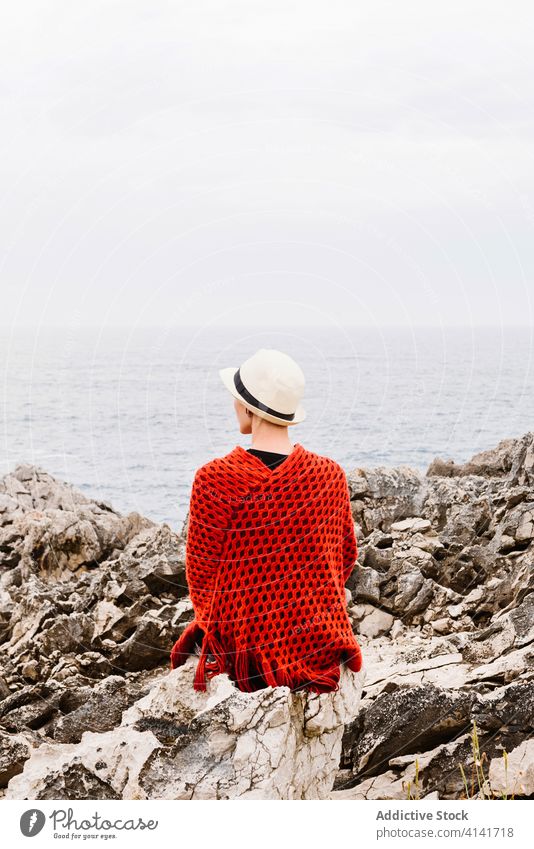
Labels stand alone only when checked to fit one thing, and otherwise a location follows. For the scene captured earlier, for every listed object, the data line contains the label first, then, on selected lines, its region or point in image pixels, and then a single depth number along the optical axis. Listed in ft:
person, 13.05
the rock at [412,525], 25.50
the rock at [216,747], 13.58
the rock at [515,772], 15.53
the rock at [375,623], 22.16
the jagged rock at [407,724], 16.70
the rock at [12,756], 17.60
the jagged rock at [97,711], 18.74
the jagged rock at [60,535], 26.91
